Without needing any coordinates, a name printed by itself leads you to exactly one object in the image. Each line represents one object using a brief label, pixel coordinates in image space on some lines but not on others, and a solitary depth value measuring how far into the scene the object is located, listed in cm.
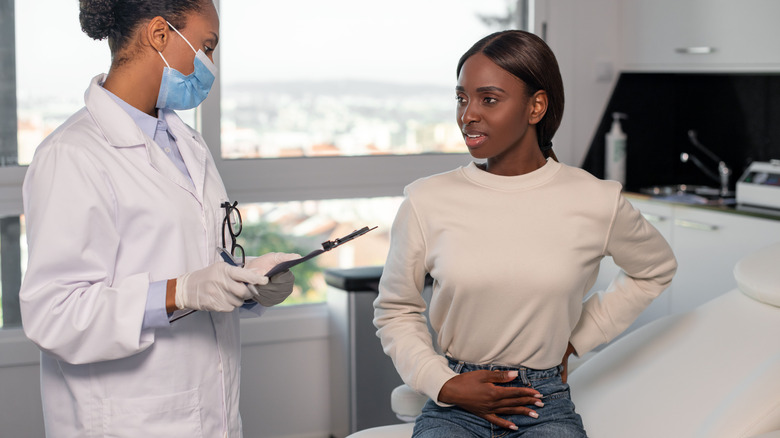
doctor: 131
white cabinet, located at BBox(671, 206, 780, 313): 267
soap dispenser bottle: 333
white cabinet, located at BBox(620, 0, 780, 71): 277
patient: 153
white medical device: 271
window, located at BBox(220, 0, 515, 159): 295
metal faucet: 321
